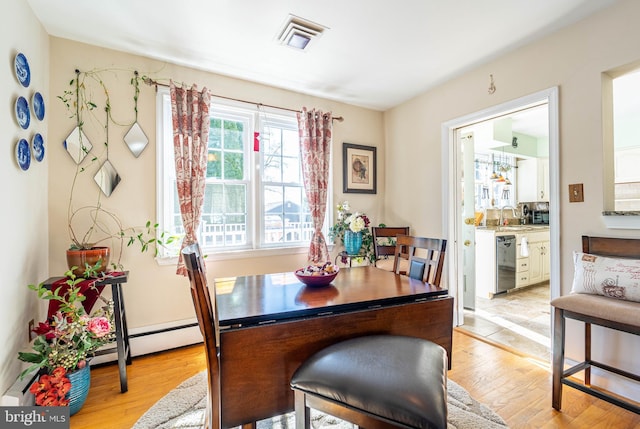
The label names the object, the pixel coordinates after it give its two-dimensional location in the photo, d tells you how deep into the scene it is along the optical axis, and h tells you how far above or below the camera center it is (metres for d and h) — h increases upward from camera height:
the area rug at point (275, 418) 1.53 -1.15
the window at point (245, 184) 2.53 +0.32
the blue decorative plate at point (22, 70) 1.60 +0.87
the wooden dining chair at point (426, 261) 1.81 -0.33
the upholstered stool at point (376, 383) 0.89 -0.60
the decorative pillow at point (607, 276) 1.57 -0.39
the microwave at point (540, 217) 5.03 -0.09
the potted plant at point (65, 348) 1.53 -0.77
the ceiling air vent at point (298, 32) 1.98 +1.36
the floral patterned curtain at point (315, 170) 3.02 +0.48
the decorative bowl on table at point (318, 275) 1.54 -0.34
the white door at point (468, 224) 3.26 -0.13
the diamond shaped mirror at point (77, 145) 2.12 +0.55
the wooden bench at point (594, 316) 1.44 -0.57
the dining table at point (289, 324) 1.07 -0.48
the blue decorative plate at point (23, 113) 1.60 +0.62
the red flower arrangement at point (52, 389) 1.50 -0.94
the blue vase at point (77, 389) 1.64 -1.03
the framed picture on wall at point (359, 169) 3.40 +0.57
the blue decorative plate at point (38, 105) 1.80 +0.74
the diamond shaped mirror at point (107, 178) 2.22 +0.31
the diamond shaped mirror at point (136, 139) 2.32 +0.65
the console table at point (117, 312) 1.87 -0.66
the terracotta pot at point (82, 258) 1.88 -0.28
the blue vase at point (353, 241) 3.01 -0.29
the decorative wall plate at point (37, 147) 1.81 +0.47
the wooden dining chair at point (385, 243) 3.15 -0.34
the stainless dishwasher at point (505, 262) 3.78 -0.69
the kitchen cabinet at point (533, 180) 4.85 +0.58
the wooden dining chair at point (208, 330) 1.10 -0.46
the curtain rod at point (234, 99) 2.38 +1.15
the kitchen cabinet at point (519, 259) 3.80 -0.67
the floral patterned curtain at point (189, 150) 2.38 +0.57
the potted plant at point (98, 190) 2.14 +0.21
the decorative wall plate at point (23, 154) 1.61 +0.38
